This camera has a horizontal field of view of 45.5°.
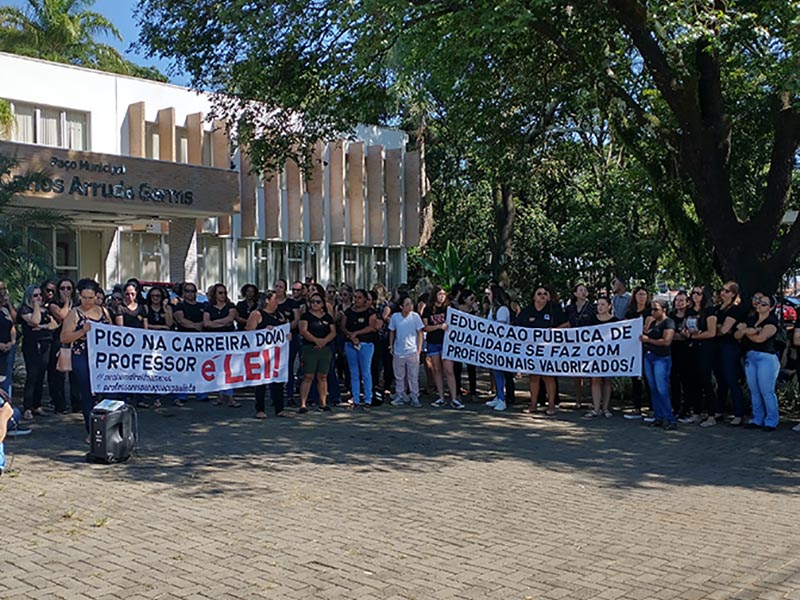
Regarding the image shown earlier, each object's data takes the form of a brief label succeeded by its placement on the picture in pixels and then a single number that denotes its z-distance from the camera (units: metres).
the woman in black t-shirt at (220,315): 14.97
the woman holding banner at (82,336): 11.22
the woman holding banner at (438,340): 15.16
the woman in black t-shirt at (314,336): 14.23
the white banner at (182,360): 11.92
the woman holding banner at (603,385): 14.11
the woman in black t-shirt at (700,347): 13.16
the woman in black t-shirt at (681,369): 13.46
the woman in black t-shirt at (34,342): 13.42
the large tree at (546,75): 13.68
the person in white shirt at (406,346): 15.19
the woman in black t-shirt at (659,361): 13.04
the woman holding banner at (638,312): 13.99
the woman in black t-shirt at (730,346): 12.96
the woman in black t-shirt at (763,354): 12.52
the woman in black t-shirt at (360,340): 15.12
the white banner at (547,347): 13.80
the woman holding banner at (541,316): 14.67
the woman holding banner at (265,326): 13.75
